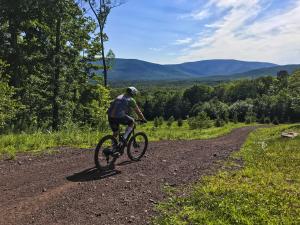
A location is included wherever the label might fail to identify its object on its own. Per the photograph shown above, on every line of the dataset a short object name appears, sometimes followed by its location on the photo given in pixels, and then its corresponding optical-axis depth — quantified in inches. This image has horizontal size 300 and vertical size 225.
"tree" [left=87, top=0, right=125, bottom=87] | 924.4
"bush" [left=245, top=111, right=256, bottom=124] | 2187.0
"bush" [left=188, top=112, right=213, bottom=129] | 1549.0
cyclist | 268.8
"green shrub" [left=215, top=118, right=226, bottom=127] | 1751.0
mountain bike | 263.9
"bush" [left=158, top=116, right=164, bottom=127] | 2331.8
